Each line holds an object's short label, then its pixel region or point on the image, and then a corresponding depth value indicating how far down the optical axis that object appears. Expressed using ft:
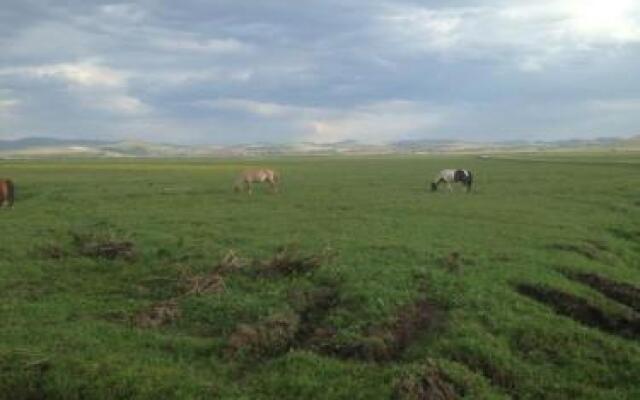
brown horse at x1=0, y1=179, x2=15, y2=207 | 112.57
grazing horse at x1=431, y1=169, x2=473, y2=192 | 141.79
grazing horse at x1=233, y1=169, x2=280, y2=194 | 136.77
